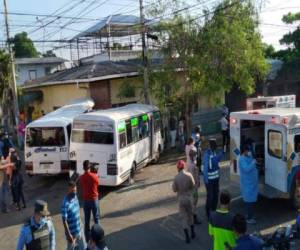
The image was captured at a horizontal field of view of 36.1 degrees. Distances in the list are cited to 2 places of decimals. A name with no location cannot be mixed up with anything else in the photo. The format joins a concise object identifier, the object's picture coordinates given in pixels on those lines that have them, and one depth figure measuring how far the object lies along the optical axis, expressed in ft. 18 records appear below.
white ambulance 33.45
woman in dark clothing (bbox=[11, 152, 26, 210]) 40.45
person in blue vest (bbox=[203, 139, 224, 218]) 33.91
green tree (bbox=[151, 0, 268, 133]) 59.98
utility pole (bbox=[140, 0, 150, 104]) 63.10
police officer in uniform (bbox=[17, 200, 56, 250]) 20.65
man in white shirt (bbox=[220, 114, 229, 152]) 61.26
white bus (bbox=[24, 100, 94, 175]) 50.49
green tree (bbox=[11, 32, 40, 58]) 226.99
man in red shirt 31.63
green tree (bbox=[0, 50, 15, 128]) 83.41
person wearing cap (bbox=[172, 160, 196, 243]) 30.32
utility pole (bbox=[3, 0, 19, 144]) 78.18
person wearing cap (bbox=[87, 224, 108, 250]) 18.39
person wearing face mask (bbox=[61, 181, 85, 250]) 25.48
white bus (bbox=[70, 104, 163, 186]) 43.27
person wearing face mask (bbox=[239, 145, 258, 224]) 33.01
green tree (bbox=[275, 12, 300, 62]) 89.59
